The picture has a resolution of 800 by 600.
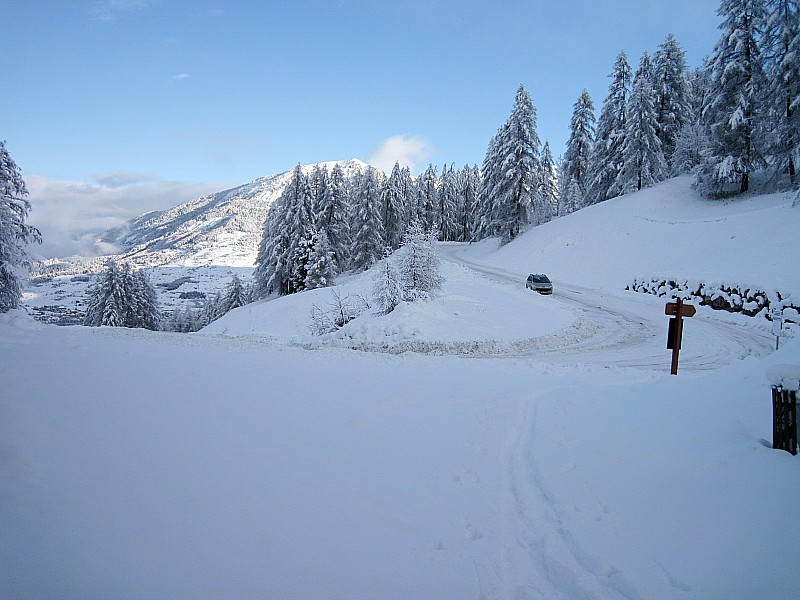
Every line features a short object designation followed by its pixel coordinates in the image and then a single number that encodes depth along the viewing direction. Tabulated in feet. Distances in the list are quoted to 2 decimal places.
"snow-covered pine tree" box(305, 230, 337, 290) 121.08
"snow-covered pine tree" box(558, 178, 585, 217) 163.84
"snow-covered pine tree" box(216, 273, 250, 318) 162.50
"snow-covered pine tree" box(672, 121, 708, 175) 120.47
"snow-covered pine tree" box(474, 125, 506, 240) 137.73
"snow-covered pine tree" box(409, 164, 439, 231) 216.95
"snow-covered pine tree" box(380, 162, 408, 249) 162.40
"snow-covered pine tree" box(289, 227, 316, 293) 127.85
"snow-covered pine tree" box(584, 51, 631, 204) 122.11
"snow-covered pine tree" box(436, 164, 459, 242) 228.43
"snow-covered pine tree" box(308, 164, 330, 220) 139.54
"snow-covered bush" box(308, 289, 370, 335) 56.34
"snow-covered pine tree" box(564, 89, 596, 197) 145.79
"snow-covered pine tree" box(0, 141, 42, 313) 61.05
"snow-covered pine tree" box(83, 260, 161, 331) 119.75
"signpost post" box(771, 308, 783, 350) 32.09
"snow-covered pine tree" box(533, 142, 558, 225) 137.08
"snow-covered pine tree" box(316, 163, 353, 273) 136.46
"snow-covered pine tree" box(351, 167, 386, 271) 145.72
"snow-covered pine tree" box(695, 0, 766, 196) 84.64
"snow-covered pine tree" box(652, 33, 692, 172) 122.42
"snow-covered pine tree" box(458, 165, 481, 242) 230.27
